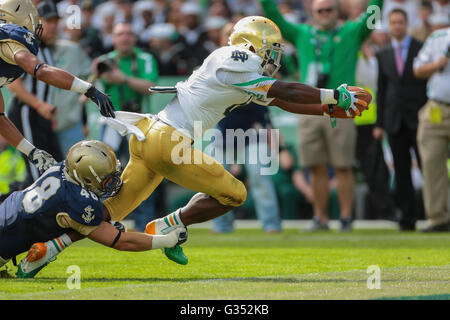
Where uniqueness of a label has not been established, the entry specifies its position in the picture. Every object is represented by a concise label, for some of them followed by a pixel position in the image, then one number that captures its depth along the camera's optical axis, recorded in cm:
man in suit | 2012
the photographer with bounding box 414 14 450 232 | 1919
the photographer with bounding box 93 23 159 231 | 1930
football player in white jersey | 1121
